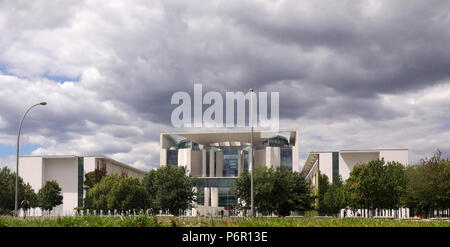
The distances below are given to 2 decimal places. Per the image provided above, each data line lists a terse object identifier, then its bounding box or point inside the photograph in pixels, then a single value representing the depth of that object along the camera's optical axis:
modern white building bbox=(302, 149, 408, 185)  101.88
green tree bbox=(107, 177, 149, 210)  60.31
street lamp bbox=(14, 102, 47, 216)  32.40
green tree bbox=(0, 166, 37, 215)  63.22
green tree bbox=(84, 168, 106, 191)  100.88
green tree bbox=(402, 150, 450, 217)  47.39
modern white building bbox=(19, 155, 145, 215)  101.88
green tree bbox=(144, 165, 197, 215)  53.16
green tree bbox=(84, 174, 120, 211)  65.79
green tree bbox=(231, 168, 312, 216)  48.91
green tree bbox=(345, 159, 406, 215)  52.06
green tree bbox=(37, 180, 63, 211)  78.69
